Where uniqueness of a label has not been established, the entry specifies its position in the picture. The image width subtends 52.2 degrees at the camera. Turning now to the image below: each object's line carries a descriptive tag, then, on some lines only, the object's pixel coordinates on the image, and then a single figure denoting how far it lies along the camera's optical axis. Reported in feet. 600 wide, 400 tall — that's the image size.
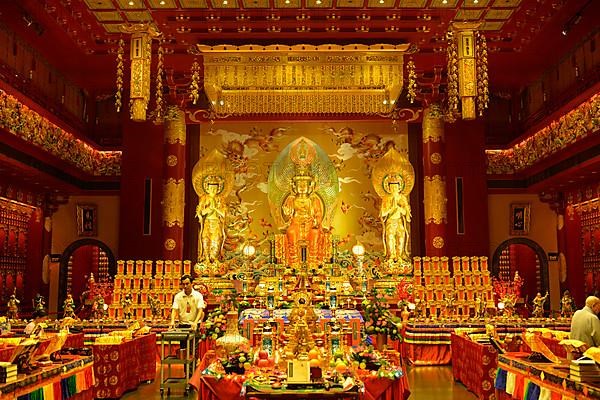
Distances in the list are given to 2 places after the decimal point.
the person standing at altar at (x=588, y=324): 16.07
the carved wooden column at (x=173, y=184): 37.96
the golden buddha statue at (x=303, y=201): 37.06
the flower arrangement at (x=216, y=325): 17.31
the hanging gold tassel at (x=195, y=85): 26.73
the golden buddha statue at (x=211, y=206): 36.52
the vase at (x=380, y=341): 17.17
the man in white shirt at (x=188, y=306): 22.09
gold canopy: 31.60
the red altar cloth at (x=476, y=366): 18.19
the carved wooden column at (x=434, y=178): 37.91
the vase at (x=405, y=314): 27.61
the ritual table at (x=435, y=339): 26.09
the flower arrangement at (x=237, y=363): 14.23
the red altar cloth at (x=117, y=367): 18.52
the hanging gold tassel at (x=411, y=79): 26.81
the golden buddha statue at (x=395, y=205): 36.76
